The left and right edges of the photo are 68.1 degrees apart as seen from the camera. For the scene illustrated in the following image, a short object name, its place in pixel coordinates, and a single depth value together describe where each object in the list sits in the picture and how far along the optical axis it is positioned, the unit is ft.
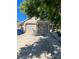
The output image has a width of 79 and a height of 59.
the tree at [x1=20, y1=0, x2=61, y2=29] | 5.62
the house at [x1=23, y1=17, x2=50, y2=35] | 15.77
